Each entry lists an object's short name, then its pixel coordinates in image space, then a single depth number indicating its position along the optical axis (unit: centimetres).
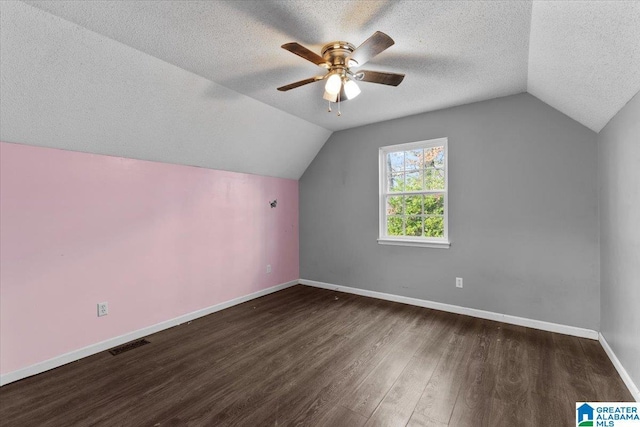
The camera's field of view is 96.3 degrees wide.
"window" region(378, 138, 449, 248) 367
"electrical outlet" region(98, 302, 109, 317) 269
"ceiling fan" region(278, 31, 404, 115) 190
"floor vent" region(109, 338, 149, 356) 267
